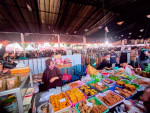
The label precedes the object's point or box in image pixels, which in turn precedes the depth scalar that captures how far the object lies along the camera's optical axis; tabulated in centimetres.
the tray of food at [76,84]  202
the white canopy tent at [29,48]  1051
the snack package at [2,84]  86
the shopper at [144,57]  462
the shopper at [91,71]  264
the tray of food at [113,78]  232
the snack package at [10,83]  90
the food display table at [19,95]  83
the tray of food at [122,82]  195
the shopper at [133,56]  600
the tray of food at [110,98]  138
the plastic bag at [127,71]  257
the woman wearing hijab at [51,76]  246
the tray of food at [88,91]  163
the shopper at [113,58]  486
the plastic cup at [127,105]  122
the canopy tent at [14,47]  945
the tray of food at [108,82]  203
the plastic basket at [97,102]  133
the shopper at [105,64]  391
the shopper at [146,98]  81
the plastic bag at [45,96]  156
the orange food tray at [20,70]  145
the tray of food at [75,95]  145
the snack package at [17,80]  96
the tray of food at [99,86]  179
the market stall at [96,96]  128
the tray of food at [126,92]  157
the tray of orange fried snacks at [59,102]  130
